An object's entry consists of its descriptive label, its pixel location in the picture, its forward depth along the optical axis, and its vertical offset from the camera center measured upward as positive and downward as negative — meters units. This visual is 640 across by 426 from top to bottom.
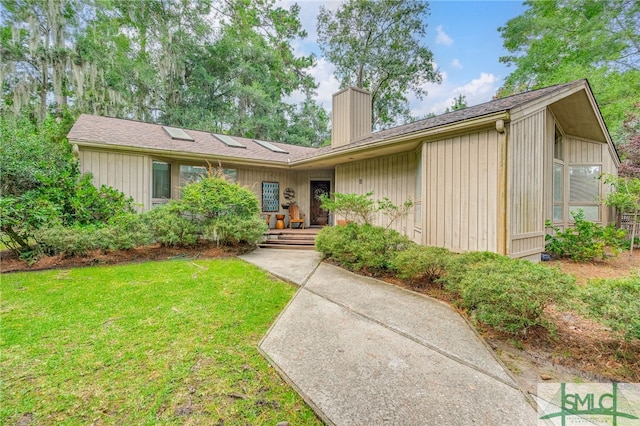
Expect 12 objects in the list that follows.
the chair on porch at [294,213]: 10.95 -0.09
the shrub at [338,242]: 5.73 -0.69
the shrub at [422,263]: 4.21 -0.81
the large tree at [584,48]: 12.12 +8.43
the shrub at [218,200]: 7.13 +0.28
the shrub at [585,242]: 6.02 -0.66
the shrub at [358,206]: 6.45 +0.12
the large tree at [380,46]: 17.69 +11.20
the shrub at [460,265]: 3.72 -0.75
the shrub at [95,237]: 5.54 -0.59
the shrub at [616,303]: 2.23 -0.79
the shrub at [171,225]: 6.72 -0.39
